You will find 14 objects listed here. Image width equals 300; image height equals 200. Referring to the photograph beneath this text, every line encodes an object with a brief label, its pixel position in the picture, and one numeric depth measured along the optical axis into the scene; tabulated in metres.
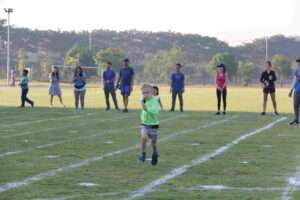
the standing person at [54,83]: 33.91
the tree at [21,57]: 100.88
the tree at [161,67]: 103.50
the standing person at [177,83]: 30.23
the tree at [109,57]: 99.38
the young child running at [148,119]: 14.34
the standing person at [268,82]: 27.97
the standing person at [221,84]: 28.15
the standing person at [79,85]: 29.55
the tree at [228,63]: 104.06
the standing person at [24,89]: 31.92
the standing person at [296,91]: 23.22
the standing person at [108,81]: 30.00
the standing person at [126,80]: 29.24
